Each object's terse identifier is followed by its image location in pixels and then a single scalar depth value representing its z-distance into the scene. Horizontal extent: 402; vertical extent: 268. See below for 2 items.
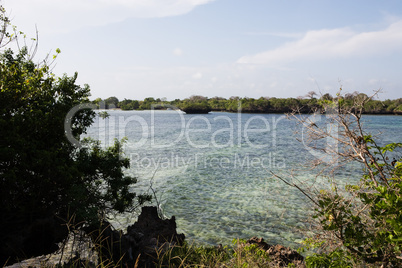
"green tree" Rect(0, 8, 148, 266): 5.48
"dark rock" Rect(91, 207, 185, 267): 5.34
